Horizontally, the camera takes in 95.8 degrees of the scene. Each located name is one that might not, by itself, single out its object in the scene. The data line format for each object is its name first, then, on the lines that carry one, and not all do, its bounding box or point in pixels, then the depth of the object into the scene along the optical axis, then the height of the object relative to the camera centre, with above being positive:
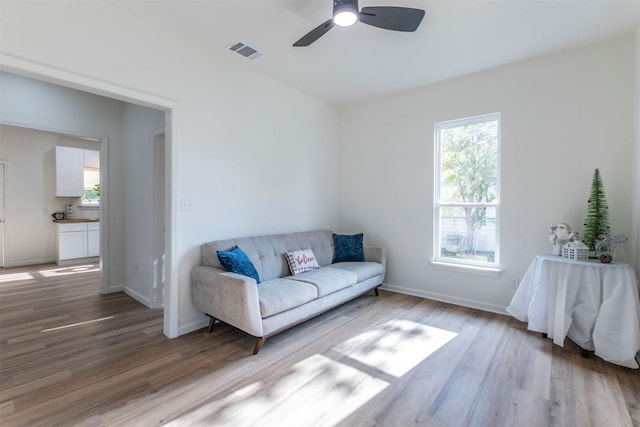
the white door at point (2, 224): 5.59 -0.39
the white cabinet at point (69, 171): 6.05 +0.71
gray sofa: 2.45 -0.79
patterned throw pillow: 3.43 -0.66
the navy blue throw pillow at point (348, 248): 4.08 -0.58
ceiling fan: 1.93 +1.34
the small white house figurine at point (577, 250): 2.63 -0.38
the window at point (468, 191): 3.53 +0.22
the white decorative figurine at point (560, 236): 2.79 -0.26
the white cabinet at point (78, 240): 5.98 -0.77
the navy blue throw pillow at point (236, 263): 2.72 -0.54
